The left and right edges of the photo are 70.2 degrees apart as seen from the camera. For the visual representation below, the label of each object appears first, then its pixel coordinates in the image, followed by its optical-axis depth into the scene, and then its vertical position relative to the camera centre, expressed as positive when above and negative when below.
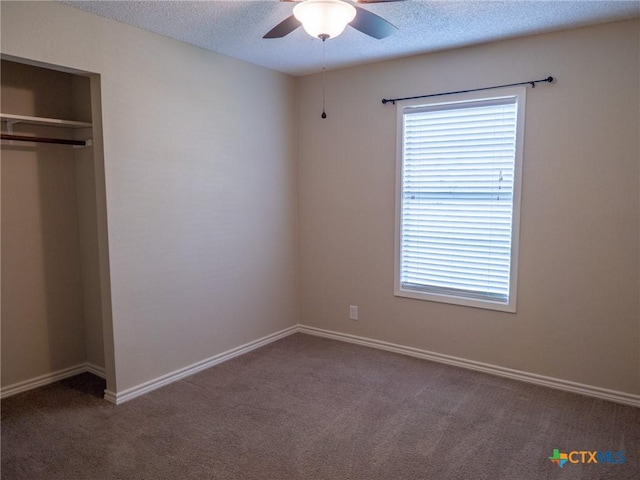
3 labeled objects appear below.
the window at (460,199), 3.28 -0.02
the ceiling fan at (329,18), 2.17 +0.88
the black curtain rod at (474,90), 3.07 +0.78
